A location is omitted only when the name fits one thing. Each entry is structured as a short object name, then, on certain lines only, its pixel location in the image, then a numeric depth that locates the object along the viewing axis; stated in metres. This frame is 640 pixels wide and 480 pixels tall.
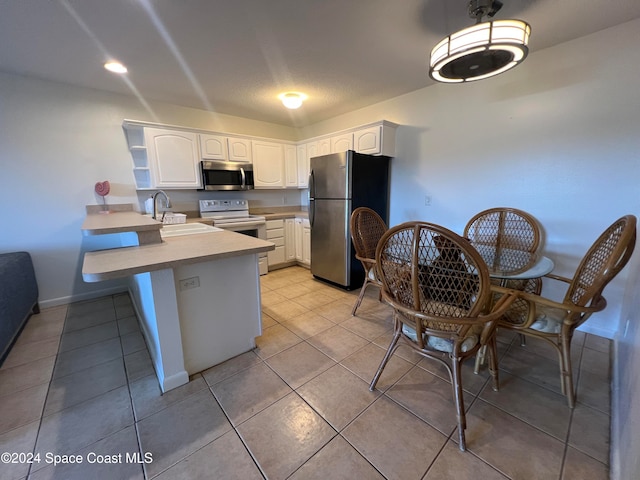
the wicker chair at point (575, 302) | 1.17
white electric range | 3.44
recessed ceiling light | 2.31
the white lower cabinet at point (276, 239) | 3.88
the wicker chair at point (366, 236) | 2.39
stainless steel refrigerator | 3.00
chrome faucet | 2.01
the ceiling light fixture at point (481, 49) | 1.28
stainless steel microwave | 3.44
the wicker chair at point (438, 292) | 1.10
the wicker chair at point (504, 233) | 2.07
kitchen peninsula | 1.46
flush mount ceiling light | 2.90
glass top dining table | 1.50
